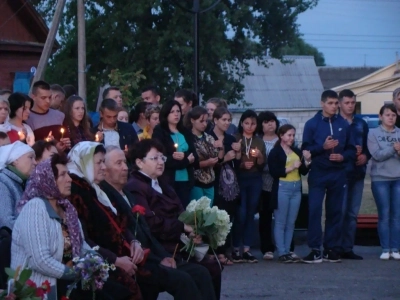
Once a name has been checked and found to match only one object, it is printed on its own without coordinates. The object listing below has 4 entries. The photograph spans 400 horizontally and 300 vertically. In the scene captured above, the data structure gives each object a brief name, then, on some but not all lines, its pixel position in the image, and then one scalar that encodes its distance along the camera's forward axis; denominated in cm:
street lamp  1770
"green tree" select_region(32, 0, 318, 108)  3384
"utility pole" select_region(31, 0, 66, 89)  2229
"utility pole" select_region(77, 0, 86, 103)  2534
